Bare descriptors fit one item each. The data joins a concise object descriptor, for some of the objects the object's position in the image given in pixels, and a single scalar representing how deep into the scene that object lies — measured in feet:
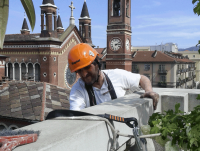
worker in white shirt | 8.17
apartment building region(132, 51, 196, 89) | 148.36
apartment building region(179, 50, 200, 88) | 238.48
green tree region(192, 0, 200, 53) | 4.85
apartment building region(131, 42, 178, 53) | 251.80
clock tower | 97.66
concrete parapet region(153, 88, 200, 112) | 8.77
